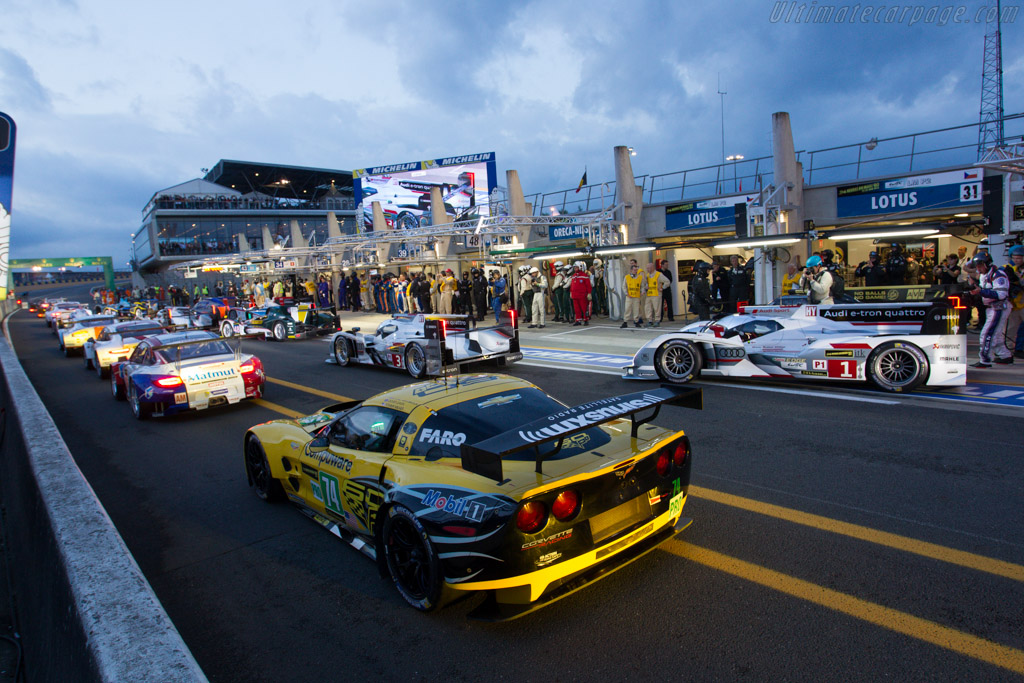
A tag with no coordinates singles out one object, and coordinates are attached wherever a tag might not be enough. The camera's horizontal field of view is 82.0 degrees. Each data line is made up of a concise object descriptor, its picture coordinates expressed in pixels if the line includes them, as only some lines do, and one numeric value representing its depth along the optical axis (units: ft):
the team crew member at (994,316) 28.99
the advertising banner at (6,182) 14.97
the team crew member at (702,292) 49.78
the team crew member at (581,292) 59.16
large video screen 125.49
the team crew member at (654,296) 52.17
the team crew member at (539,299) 60.70
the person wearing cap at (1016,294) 29.35
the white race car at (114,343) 43.47
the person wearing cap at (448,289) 68.59
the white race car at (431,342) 34.58
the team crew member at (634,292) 53.01
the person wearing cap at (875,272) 44.32
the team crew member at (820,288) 31.32
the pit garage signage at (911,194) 43.70
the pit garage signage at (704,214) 55.47
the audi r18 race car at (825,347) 24.49
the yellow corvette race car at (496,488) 9.59
